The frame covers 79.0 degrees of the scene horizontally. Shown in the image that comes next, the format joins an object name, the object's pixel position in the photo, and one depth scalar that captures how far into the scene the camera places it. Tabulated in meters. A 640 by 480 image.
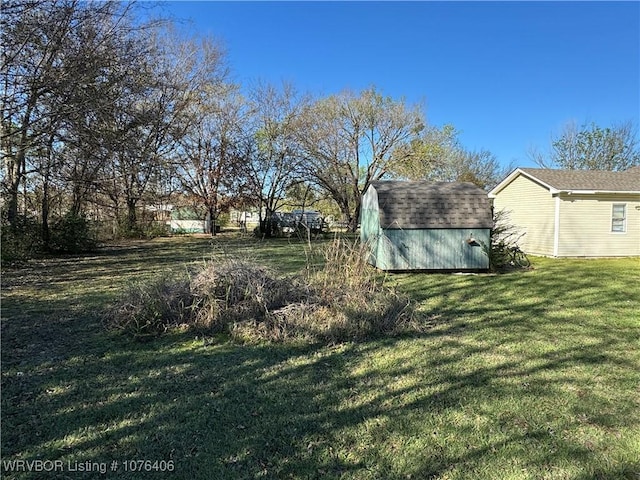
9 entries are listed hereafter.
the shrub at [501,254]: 9.61
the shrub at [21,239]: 9.11
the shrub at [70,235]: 11.63
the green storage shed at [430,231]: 9.24
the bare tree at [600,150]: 23.70
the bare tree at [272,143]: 20.59
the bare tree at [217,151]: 19.72
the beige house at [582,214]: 12.80
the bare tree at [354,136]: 23.05
